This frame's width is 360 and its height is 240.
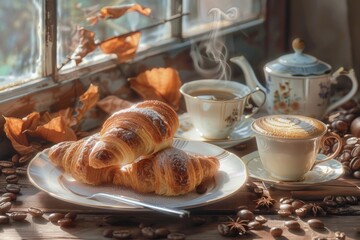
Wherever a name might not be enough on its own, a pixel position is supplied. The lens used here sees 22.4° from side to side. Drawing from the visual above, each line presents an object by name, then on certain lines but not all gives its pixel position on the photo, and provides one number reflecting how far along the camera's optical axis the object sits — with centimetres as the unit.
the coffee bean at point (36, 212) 89
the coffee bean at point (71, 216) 88
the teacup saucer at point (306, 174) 99
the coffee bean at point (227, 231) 86
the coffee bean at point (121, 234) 85
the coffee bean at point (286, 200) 95
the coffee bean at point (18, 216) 88
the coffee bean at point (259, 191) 97
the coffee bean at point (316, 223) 90
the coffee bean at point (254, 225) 88
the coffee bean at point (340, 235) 87
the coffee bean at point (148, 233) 85
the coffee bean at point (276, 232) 87
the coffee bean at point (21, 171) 100
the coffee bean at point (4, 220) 87
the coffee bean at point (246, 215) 90
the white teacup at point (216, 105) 111
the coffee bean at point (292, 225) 89
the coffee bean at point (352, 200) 96
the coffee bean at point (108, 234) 85
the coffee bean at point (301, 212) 92
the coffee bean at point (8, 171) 99
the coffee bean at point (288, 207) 93
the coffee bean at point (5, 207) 89
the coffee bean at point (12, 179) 97
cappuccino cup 97
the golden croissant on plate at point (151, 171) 91
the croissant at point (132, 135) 90
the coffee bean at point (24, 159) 103
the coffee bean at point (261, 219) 90
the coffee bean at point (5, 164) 101
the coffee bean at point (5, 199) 92
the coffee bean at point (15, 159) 103
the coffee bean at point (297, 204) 94
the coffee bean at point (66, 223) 87
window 107
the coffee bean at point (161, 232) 85
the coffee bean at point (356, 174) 103
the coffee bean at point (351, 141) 113
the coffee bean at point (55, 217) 88
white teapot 119
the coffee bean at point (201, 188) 94
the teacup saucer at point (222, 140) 112
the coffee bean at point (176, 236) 85
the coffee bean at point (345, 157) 107
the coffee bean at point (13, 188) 95
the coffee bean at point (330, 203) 95
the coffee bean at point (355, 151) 107
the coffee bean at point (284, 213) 92
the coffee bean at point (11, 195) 93
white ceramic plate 90
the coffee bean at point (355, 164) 104
